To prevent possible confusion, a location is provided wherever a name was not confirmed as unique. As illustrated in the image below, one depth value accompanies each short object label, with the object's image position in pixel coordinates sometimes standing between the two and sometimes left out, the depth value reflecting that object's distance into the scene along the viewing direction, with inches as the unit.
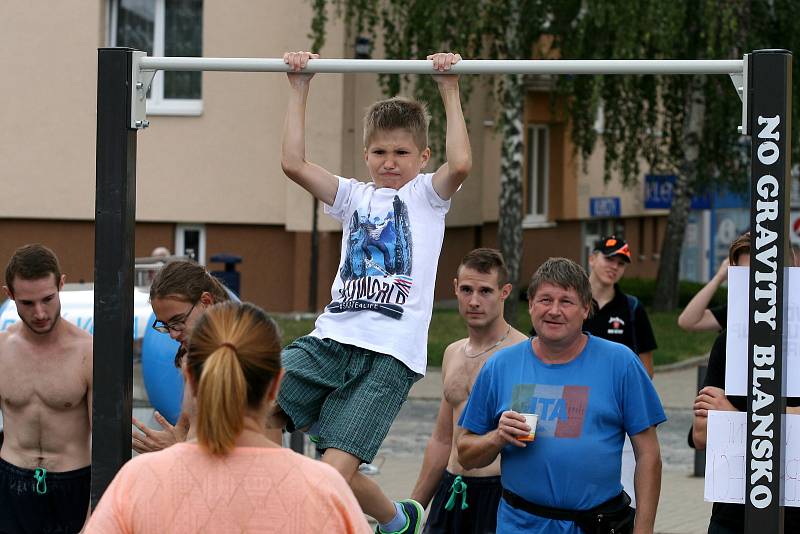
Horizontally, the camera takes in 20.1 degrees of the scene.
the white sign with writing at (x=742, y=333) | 295.6
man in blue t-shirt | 331.2
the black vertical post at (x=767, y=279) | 289.4
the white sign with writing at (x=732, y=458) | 299.3
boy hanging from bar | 325.8
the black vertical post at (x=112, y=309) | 306.0
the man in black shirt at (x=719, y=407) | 329.5
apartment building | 1396.0
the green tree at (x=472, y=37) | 1171.6
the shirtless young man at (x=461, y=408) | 409.3
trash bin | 1069.1
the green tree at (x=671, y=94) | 1139.0
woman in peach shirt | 205.9
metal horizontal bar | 295.9
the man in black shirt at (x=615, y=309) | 490.4
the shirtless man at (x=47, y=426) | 403.4
